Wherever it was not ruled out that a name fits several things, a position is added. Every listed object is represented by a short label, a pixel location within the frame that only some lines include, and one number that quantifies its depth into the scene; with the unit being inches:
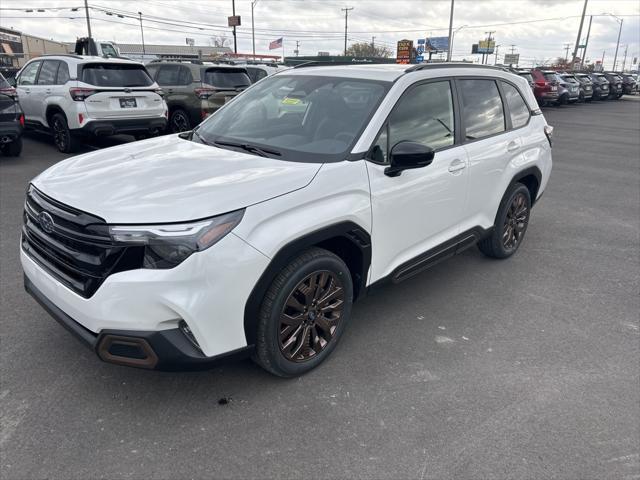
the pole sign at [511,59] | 3868.1
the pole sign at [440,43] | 3417.6
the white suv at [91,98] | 356.5
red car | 965.8
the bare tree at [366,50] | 3720.5
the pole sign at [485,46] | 3458.2
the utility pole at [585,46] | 2292.8
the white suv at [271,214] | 94.7
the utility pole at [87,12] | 1857.8
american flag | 2819.9
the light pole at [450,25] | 1560.8
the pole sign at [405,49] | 1362.0
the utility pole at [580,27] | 1646.8
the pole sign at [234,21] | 1558.8
